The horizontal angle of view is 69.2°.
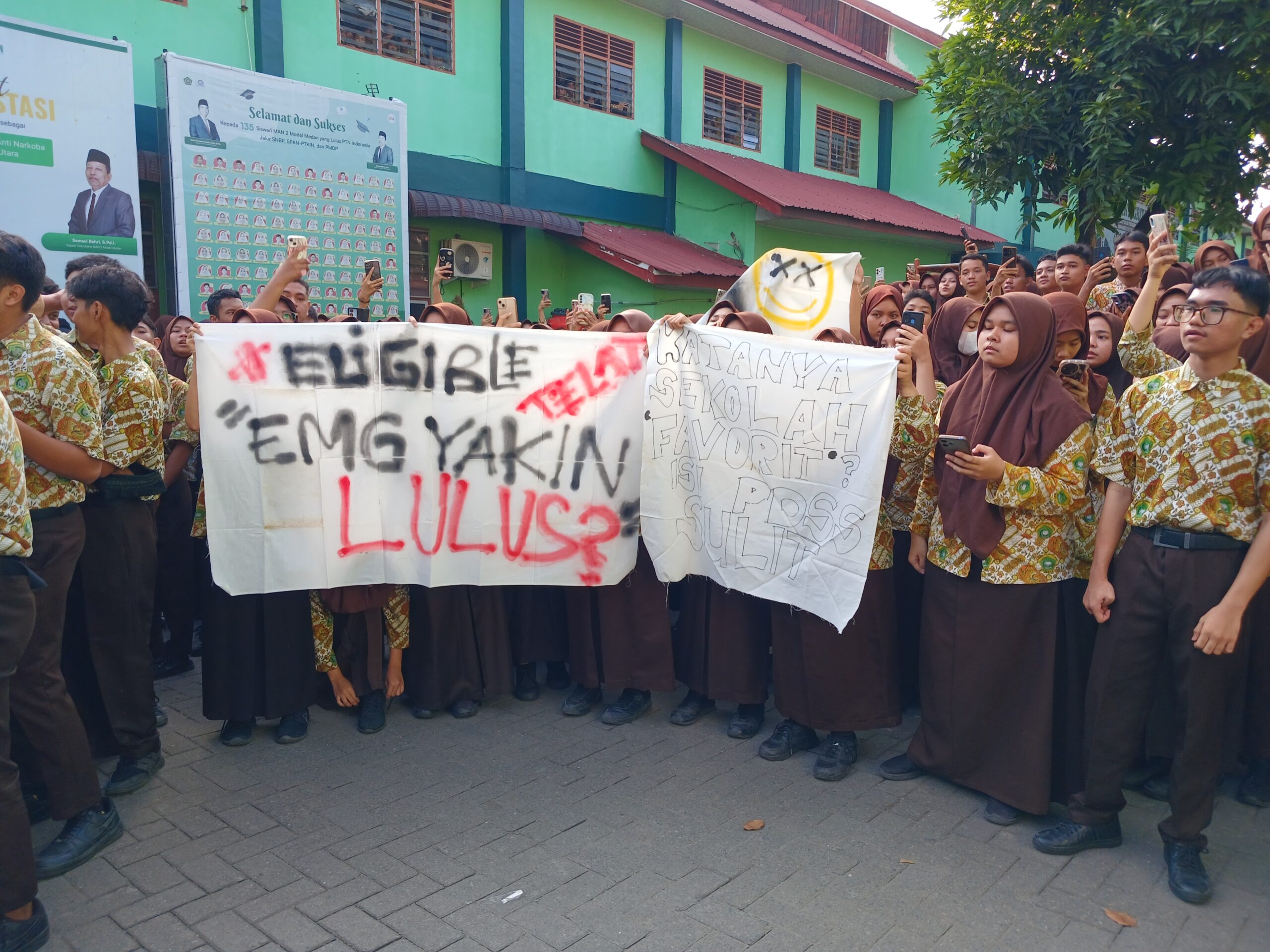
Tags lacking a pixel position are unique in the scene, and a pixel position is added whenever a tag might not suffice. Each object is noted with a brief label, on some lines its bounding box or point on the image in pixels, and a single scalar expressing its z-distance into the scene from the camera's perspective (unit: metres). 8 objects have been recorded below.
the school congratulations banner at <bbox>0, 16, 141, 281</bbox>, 6.98
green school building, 10.44
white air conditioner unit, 12.46
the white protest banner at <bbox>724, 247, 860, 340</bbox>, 4.62
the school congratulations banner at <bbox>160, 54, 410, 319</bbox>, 8.09
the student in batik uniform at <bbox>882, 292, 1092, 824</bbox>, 3.32
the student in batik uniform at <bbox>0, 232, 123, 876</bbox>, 3.02
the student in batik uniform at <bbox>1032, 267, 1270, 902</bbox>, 2.93
